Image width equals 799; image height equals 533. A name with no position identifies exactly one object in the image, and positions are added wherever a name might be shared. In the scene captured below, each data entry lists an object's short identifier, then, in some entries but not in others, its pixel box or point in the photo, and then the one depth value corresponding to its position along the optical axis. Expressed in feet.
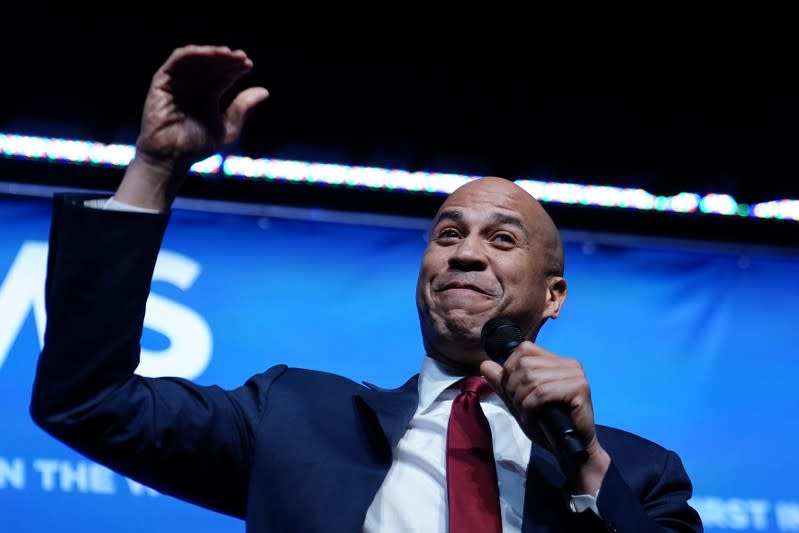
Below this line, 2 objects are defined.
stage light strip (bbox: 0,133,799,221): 13.59
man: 9.34
